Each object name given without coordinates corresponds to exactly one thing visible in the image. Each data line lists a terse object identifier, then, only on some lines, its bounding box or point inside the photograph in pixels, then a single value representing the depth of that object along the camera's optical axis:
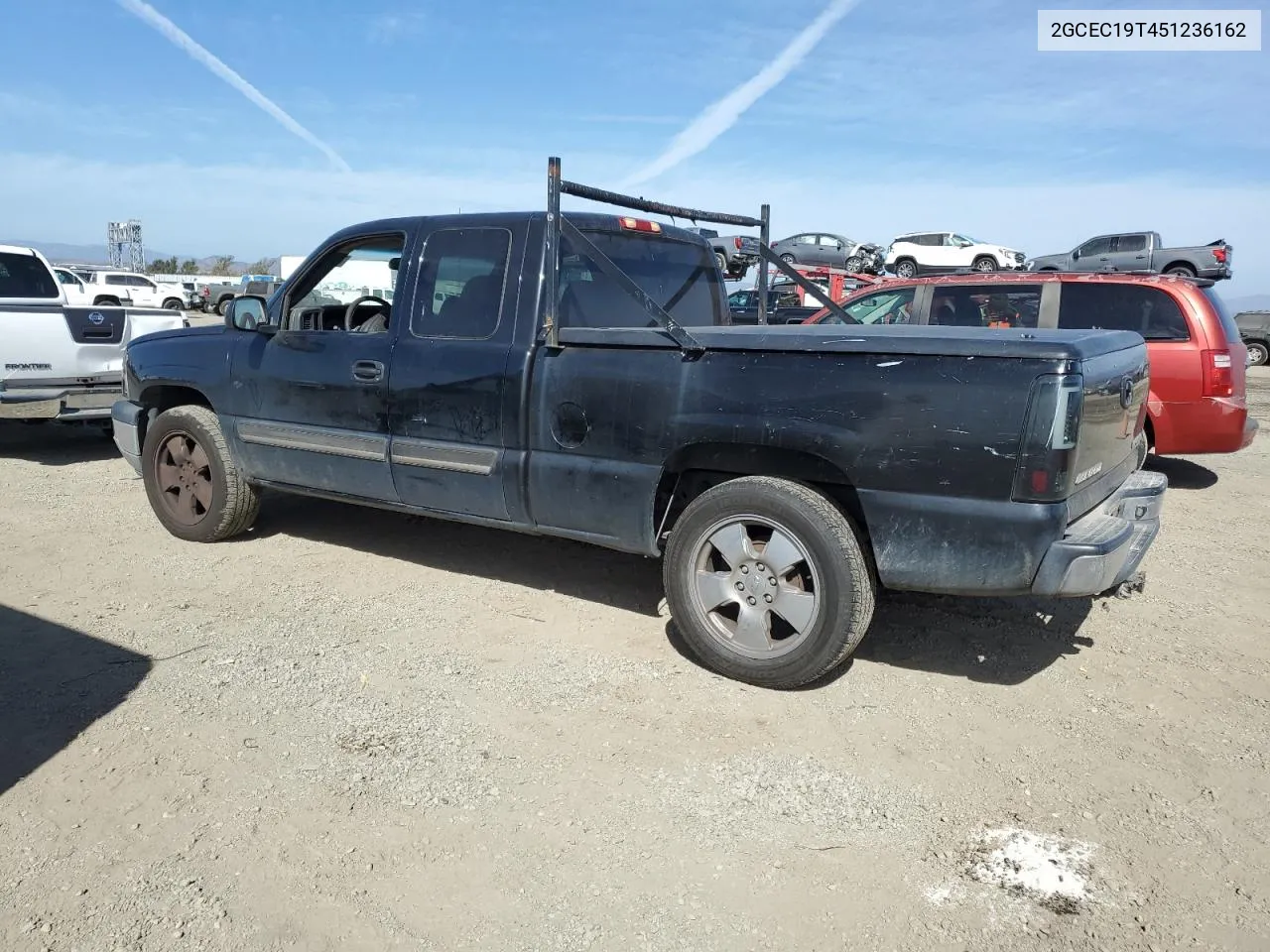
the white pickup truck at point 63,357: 8.00
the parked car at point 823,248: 31.44
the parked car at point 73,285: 22.42
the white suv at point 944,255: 29.72
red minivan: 7.11
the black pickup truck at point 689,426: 3.37
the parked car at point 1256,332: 22.33
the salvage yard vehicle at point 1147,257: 24.50
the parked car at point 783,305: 8.35
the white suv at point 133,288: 32.38
